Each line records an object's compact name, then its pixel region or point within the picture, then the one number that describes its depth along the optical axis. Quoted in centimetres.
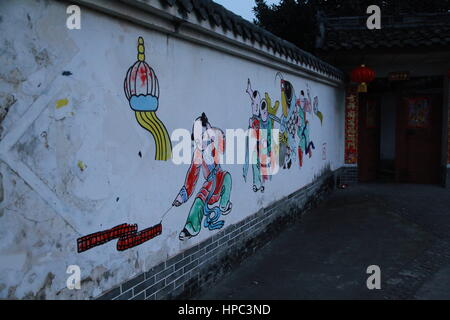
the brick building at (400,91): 901
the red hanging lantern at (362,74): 931
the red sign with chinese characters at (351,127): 1066
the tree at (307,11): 1686
